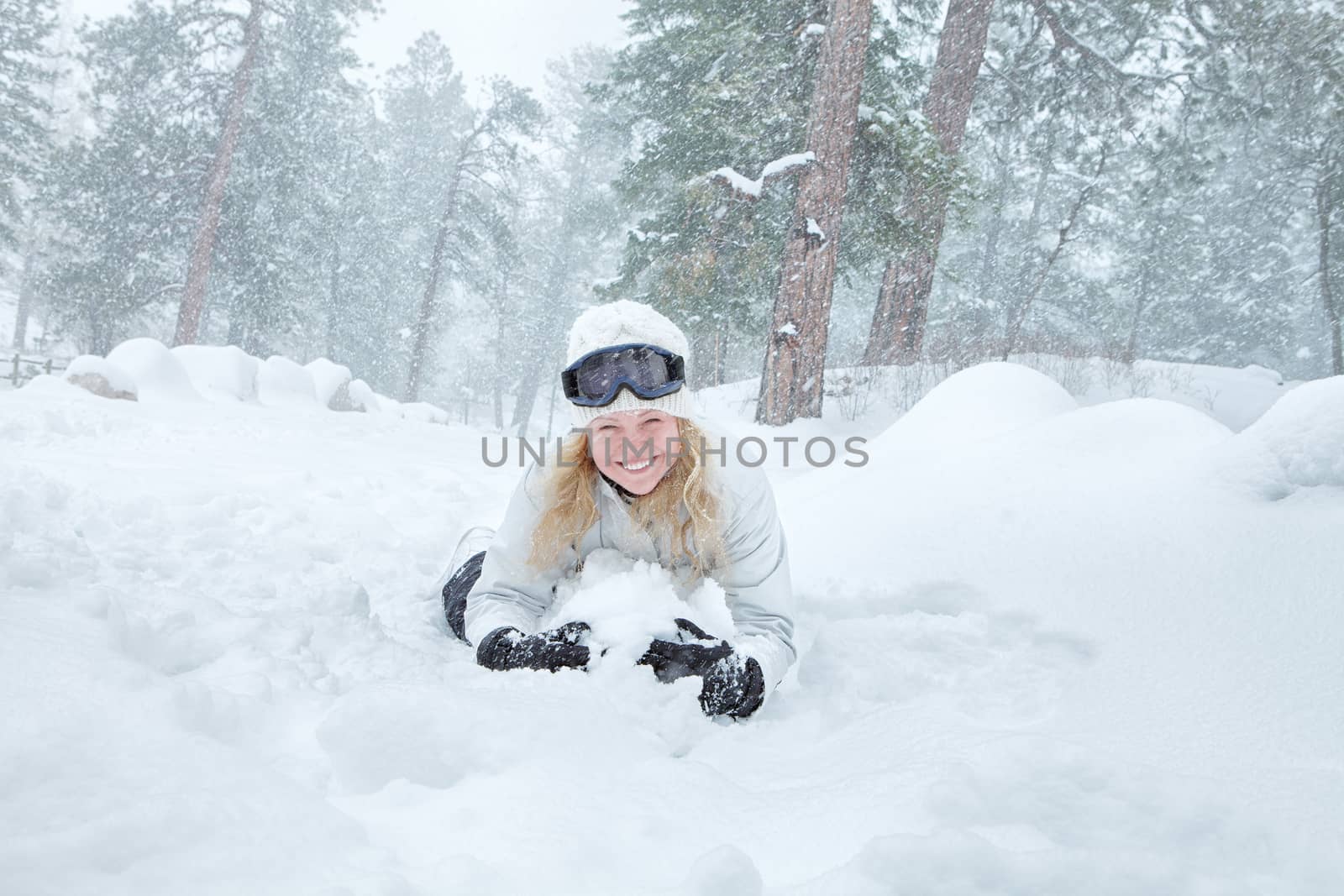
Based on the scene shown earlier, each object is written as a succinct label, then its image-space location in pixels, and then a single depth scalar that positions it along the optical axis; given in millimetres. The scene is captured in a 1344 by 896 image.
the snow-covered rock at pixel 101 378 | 9008
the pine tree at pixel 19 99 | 18031
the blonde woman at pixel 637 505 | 2230
